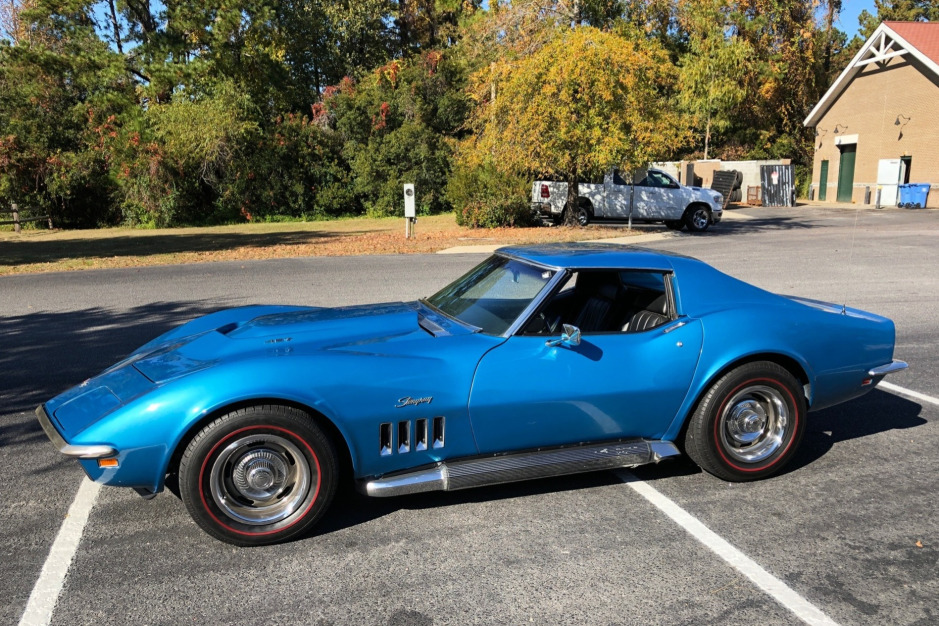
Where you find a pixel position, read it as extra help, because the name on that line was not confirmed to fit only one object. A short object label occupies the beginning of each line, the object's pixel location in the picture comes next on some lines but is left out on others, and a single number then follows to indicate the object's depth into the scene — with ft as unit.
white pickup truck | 68.49
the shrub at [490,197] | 71.82
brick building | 94.99
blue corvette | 10.64
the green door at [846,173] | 110.22
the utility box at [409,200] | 61.87
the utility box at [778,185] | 103.30
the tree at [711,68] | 115.44
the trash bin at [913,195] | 93.91
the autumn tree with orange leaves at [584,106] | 58.34
